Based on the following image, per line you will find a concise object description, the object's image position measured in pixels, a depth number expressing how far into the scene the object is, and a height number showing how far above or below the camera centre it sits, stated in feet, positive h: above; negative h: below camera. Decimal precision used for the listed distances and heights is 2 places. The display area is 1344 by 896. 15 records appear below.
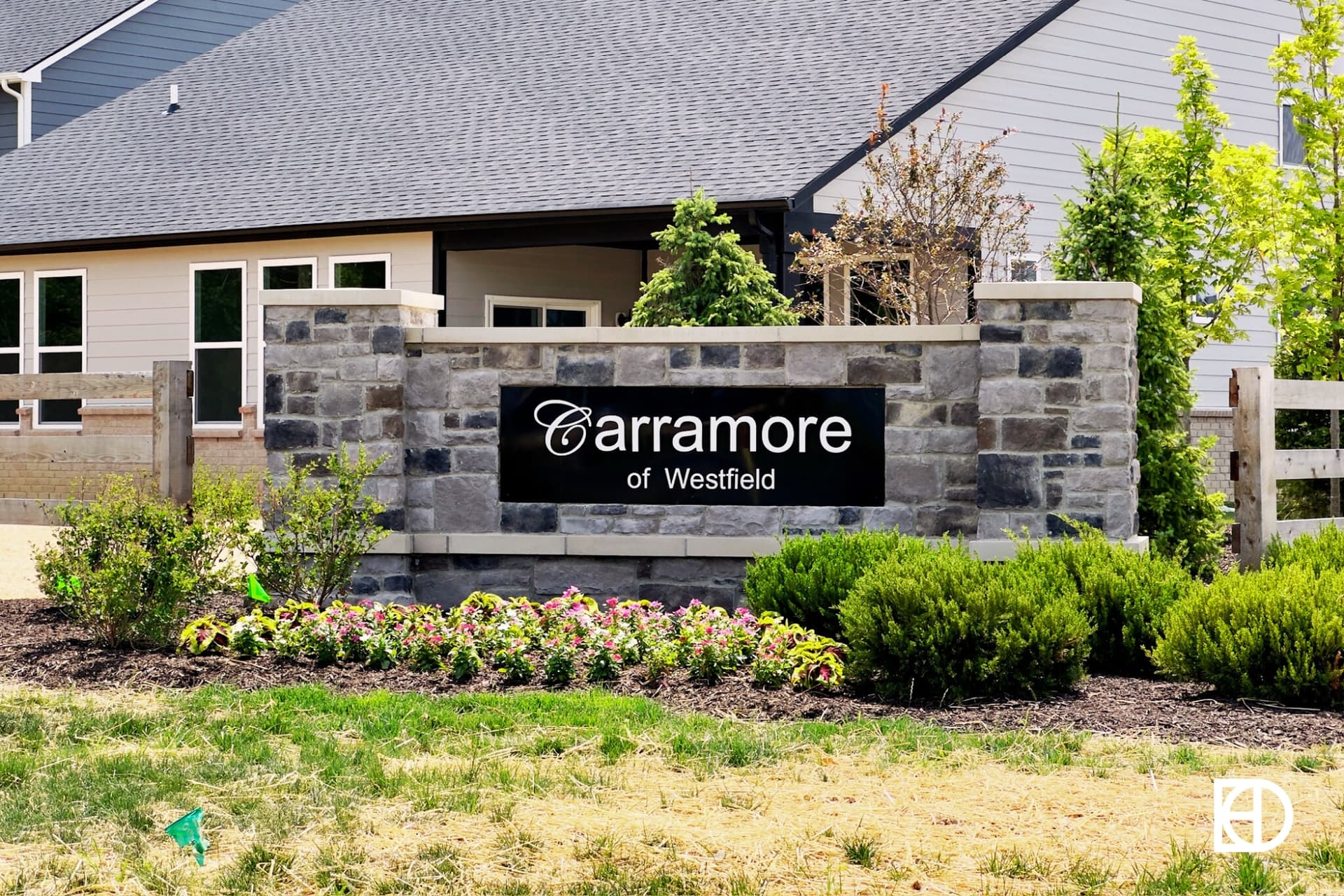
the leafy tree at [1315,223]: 48.75 +7.26
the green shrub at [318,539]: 31.50 -1.82
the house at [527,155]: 57.93 +12.16
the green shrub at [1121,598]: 27.76 -2.59
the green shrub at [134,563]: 28.91 -2.19
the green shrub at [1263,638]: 24.36 -2.93
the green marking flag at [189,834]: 16.58 -4.08
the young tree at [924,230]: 50.67 +7.36
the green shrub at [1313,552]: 30.17 -1.97
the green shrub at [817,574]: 28.84 -2.28
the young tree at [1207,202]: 51.06 +8.40
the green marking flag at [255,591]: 31.22 -2.84
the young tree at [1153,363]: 35.35 +2.05
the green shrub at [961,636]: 24.98 -2.94
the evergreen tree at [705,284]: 38.86 +4.25
